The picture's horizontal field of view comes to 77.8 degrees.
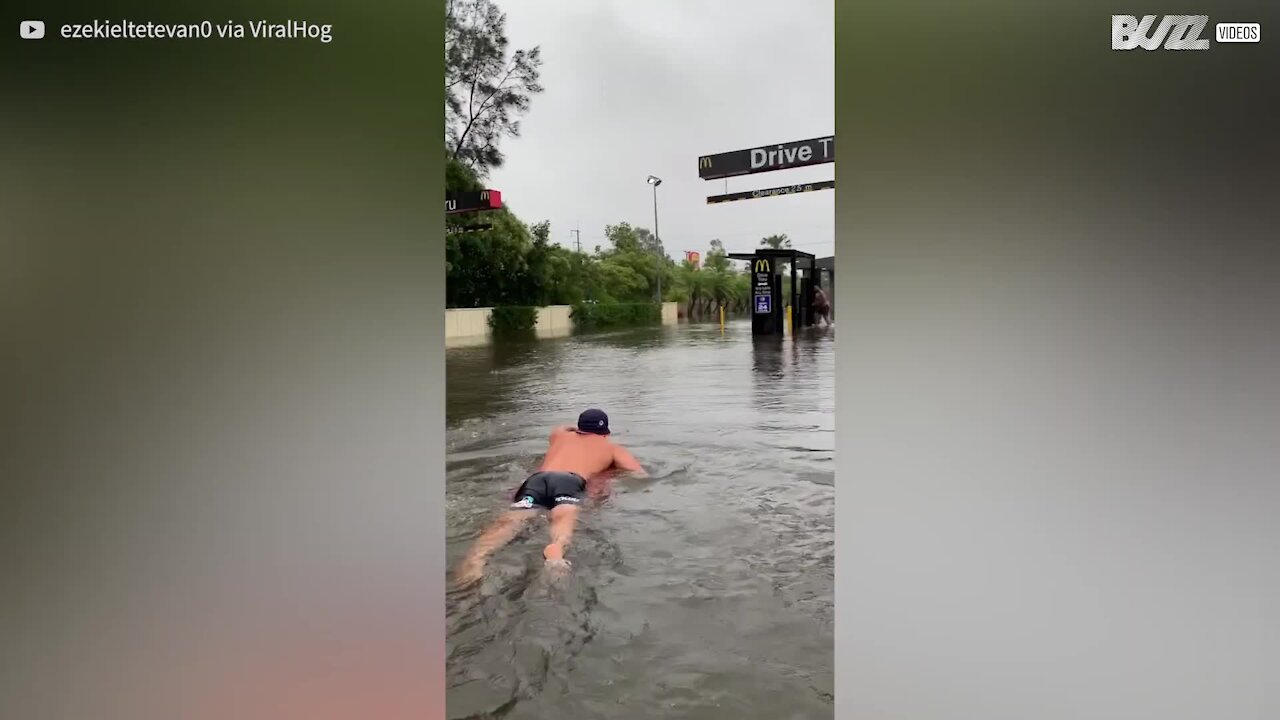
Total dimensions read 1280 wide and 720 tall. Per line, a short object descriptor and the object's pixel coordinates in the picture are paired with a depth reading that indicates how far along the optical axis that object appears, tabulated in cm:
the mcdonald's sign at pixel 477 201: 1611
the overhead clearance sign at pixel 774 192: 2109
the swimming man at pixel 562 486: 362
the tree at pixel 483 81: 1717
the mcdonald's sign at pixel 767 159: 1808
